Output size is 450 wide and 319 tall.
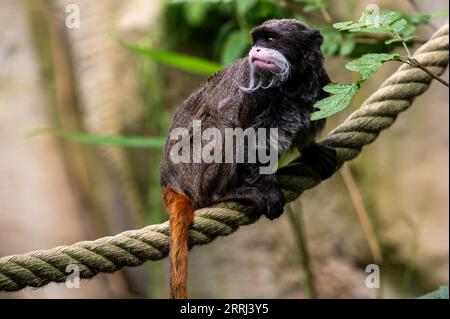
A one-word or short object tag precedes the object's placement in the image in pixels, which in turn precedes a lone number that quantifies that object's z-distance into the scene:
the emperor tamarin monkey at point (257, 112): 2.67
